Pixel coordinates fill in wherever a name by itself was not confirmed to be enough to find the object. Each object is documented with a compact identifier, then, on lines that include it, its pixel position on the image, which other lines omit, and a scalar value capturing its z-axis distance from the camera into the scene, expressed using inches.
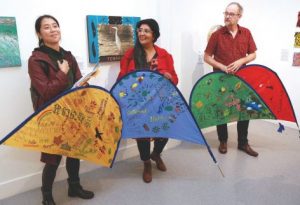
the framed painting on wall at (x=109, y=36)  89.6
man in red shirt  98.2
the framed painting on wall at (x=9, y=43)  73.7
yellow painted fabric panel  59.1
